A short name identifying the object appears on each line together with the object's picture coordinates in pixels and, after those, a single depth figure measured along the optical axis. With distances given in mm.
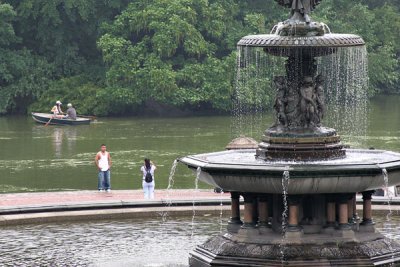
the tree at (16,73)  66250
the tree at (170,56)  64062
